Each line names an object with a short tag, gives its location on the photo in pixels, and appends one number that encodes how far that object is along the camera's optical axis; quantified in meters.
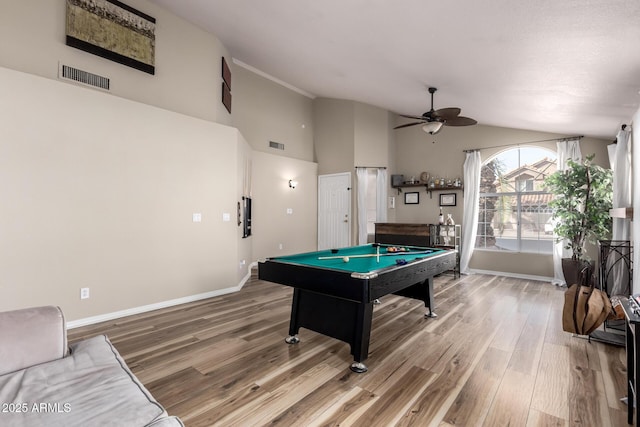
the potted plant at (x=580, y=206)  4.43
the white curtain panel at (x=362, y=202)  6.92
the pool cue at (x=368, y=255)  3.28
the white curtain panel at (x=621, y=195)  3.82
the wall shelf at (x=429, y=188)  6.44
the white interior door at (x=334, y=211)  7.12
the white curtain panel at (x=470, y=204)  6.20
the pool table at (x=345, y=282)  2.29
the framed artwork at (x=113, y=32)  3.44
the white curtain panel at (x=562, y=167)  5.26
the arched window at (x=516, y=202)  5.77
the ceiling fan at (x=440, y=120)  4.14
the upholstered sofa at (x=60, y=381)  1.08
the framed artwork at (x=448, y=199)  6.57
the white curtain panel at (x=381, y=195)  7.07
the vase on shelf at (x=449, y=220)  6.23
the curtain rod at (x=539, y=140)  5.29
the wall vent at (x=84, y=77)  3.38
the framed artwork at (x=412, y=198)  7.05
